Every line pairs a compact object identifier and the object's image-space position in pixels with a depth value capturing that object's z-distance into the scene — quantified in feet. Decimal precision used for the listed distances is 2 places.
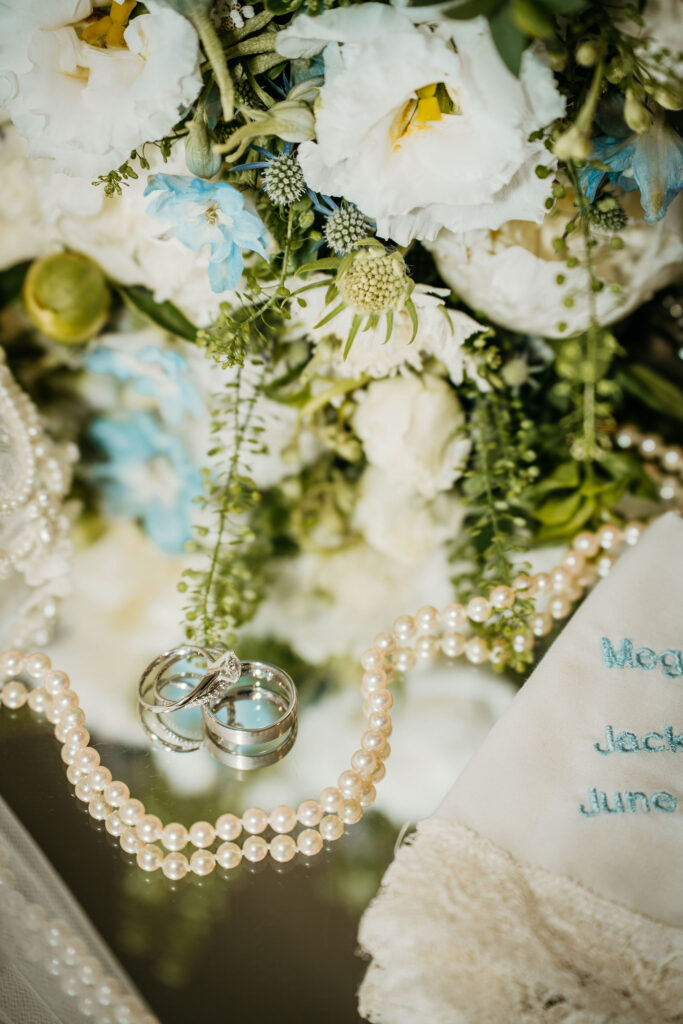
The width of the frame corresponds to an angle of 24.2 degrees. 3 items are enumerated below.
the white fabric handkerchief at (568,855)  1.13
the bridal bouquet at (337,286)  1.12
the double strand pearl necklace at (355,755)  1.22
